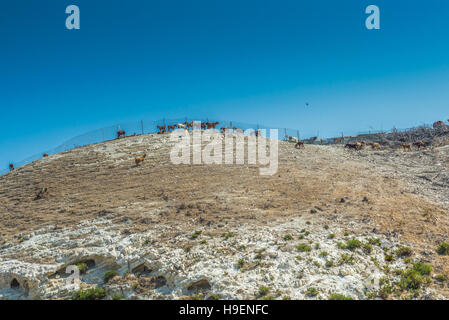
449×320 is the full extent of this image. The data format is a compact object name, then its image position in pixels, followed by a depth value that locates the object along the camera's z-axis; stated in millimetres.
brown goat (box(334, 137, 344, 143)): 54469
